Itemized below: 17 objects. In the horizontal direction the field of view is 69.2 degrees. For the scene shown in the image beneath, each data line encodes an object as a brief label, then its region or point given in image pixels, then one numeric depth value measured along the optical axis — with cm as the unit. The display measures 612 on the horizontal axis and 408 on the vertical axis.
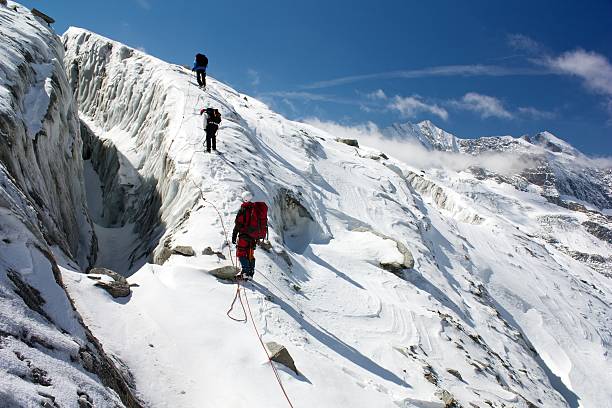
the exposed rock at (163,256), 1242
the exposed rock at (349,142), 5105
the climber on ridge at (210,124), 1783
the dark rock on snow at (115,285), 850
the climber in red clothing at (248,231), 1112
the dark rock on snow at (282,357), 830
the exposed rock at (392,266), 2070
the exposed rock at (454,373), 1413
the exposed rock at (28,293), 494
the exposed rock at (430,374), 1216
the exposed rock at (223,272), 1099
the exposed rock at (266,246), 1429
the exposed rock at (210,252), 1225
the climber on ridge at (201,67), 2514
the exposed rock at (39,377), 417
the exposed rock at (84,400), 443
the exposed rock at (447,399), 1072
